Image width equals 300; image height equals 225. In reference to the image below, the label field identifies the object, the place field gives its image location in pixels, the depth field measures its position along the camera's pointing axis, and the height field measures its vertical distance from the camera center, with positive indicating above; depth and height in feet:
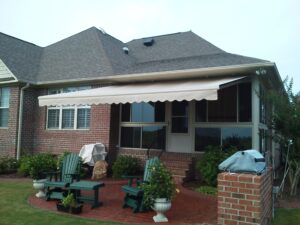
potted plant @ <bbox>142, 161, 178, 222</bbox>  21.97 -4.06
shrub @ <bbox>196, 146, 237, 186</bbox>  33.65 -2.92
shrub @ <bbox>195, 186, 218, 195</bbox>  30.91 -5.53
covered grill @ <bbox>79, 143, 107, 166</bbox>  41.47 -2.56
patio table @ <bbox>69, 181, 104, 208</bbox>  25.45 -4.54
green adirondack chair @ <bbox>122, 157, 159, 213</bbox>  24.37 -4.91
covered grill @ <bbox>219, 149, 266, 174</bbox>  17.38 -1.52
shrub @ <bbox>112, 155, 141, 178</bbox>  40.24 -4.19
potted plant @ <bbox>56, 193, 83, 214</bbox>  24.53 -5.85
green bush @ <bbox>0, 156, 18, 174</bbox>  46.40 -4.97
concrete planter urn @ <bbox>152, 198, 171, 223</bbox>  21.93 -5.19
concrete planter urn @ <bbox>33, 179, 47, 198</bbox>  29.63 -5.13
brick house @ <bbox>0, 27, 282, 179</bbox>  36.17 +4.68
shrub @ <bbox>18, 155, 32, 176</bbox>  42.51 -4.92
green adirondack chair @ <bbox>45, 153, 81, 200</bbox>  28.14 -4.12
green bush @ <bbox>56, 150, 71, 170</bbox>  32.90 -3.23
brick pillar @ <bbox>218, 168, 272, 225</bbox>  15.64 -3.27
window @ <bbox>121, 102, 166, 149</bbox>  44.09 +1.46
